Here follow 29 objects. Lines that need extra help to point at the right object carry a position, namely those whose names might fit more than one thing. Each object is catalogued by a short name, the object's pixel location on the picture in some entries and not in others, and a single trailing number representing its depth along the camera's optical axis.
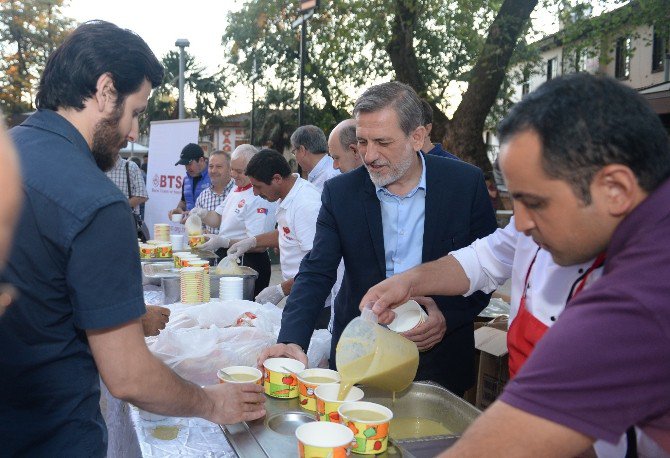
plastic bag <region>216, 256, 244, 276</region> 4.00
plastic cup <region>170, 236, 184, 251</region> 5.23
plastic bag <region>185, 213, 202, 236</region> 5.33
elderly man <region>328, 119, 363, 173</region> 4.53
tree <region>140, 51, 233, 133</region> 44.50
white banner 7.99
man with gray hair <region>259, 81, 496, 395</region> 2.52
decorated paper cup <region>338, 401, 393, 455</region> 1.46
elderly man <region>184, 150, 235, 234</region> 6.48
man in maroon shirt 0.88
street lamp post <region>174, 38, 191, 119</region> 12.18
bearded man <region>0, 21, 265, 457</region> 1.31
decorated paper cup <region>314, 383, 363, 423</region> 1.59
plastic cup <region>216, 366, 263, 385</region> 1.88
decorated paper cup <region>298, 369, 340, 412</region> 1.80
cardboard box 3.34
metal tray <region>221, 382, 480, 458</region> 1.55
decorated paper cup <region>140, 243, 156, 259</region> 4.76
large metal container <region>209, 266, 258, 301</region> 3.80
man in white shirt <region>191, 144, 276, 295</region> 5.37
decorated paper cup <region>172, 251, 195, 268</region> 4.20
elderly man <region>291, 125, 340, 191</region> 5.44
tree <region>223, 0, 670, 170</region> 10.04
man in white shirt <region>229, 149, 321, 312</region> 4.08
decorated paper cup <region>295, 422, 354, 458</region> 1.33
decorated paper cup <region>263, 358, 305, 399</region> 1.90
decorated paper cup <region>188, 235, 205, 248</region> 5.26
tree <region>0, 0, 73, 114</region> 16.00
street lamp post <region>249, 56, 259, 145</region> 29.93
